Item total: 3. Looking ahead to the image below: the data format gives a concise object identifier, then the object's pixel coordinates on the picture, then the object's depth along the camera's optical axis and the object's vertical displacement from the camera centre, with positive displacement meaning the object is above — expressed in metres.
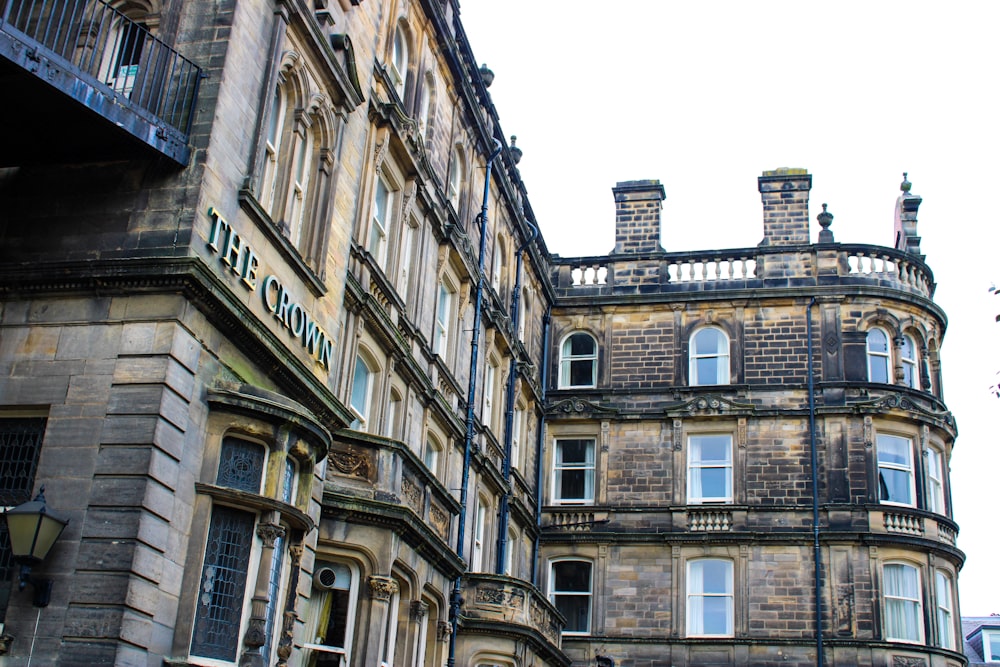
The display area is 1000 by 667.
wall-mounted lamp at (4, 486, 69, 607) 11.27 +2.29
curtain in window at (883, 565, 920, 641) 29.86 +5.91
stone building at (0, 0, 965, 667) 12.40 +6.81
